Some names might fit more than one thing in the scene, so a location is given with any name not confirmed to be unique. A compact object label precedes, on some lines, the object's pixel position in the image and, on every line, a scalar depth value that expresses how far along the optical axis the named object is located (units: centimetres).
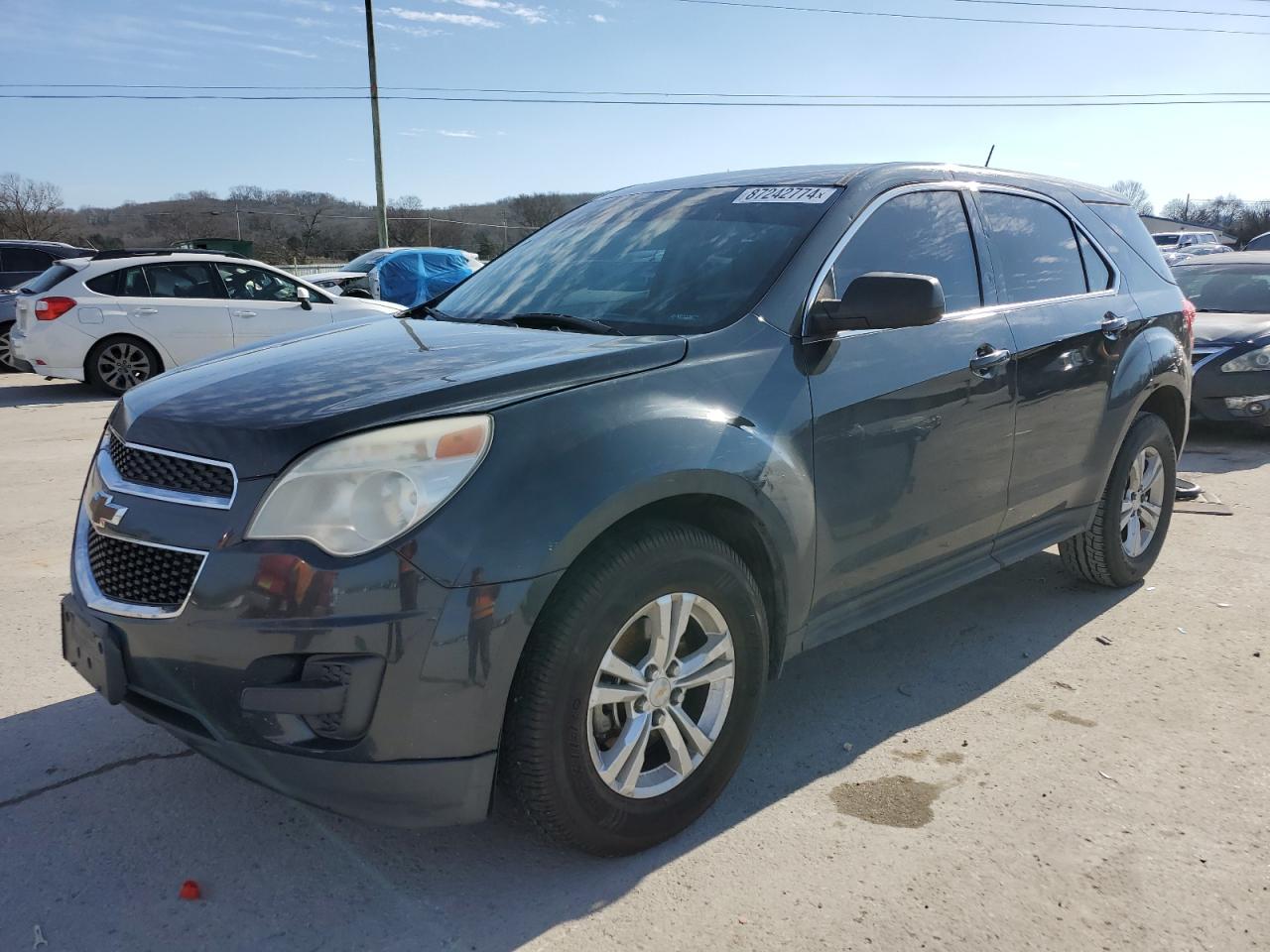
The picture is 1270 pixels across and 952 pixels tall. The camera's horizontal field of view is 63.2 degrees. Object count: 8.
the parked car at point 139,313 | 1096
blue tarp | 1986
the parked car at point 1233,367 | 859
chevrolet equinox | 224
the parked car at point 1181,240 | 4787
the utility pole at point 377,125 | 2633
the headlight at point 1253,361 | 859
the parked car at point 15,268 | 1327
